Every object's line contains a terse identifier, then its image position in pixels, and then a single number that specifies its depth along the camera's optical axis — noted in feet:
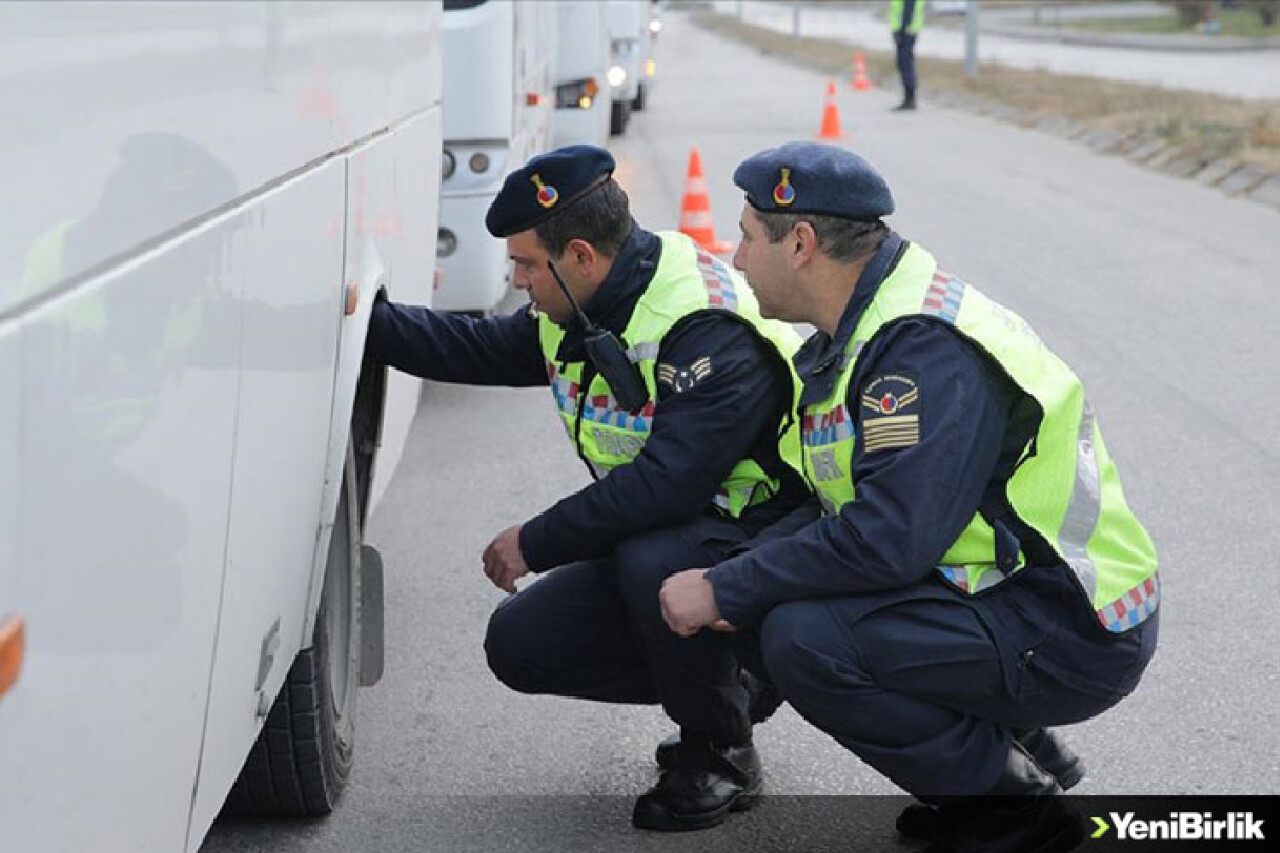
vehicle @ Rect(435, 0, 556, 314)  26.68
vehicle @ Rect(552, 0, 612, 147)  49.29
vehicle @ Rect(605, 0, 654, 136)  65.98
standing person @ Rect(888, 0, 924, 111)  78.48
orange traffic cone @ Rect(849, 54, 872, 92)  93.86
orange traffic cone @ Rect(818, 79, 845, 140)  65.10
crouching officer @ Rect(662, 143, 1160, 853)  10.83
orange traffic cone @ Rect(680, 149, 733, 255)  38.01
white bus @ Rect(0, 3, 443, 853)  5.97
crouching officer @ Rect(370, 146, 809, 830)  12.26
